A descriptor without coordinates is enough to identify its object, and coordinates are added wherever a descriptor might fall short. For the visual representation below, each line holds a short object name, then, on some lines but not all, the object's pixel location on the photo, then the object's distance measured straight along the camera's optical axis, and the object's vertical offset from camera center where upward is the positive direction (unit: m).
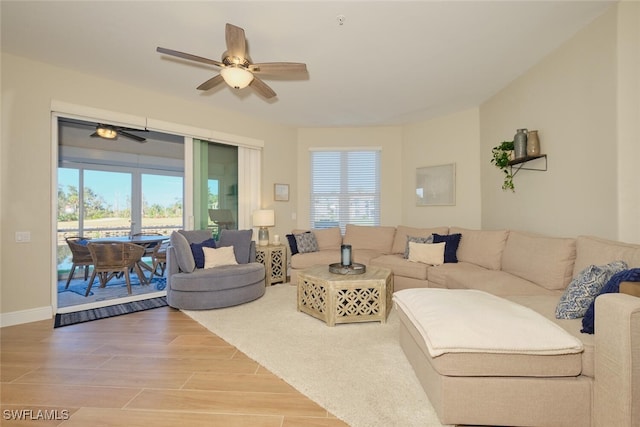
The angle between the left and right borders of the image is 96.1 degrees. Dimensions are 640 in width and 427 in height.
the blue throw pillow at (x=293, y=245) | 4.82 -0.55
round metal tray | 3.17 -0.64
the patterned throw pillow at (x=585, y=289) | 1.76 -0.48
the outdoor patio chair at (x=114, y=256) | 4.11 -0.65
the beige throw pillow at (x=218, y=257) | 3.78 -0.60
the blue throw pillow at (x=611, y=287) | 1.56 -0.42
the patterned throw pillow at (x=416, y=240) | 4.20 -0.41
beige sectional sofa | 1.31 -0.87
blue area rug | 3.88 -1.18
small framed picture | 5.39 +0.38
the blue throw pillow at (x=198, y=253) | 3.78 -0.54
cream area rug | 1.68 -1.16
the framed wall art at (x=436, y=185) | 4.88 +0.47
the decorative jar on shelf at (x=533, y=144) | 3.21 +0.76
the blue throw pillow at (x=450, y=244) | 3.93 -0.45
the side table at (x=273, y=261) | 4.59 -0.80
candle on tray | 3.30 -0.51
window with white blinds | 5.65 +0.48
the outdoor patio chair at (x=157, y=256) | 4.95 -0.76
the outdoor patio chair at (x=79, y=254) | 4.33 -0.64
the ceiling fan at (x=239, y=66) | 2.25 +1.28
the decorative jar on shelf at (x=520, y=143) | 3.29 +0.79
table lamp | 4.80 -0.17
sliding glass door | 4.50 +0.43
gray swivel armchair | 3.41 -0.85
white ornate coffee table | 2.93 -0.89
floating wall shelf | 3.21 +0.60
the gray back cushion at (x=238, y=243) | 4.18 -0.45
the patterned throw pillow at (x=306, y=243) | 4.81 -0.52
